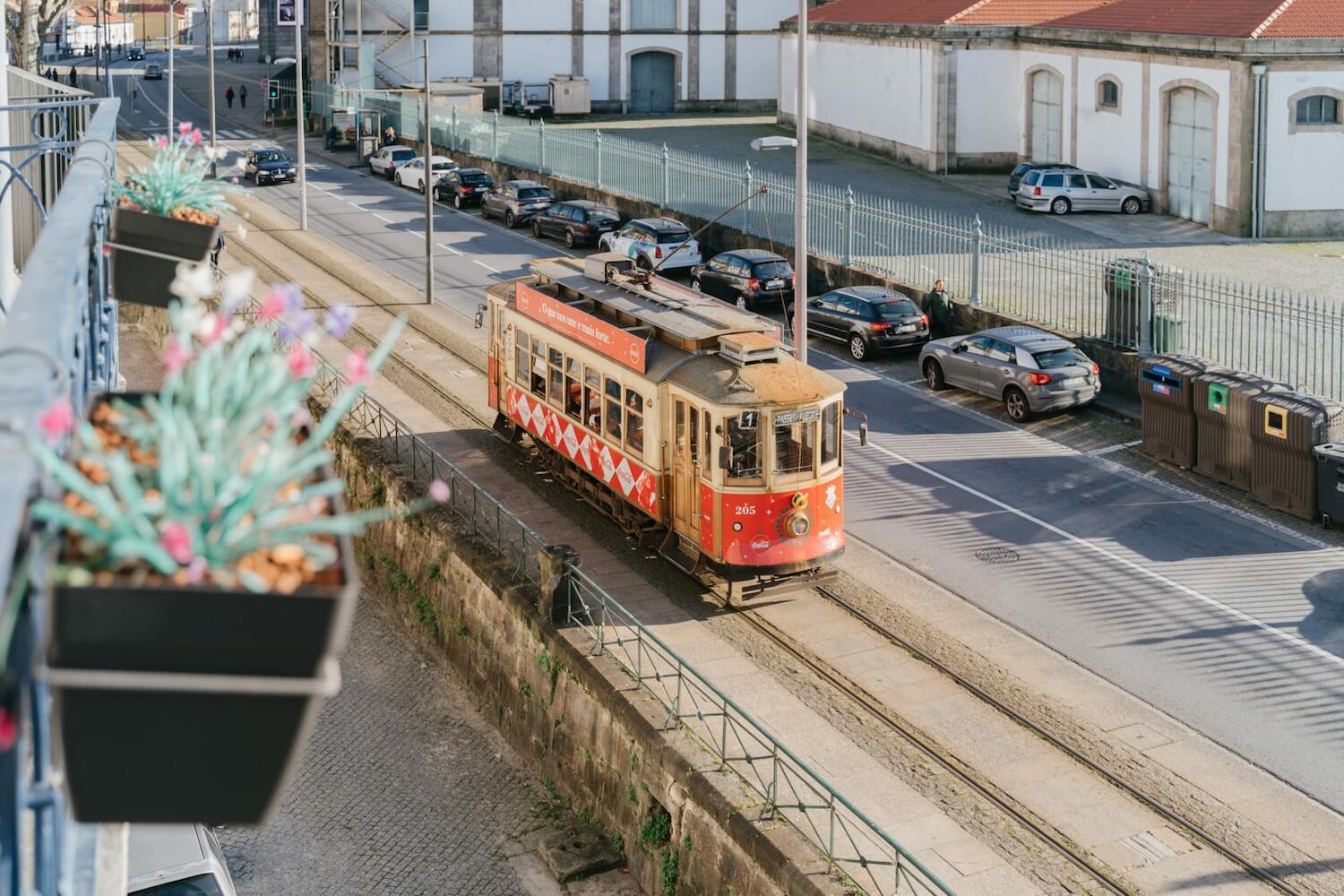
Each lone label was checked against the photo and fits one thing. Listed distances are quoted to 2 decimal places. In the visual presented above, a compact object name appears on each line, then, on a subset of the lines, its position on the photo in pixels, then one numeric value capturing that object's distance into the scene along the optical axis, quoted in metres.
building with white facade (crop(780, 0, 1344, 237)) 42.72
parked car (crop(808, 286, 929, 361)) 34.12
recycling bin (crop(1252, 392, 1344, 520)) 24.14
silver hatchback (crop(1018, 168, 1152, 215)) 47.66
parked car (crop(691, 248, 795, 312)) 38.16
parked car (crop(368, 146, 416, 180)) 61.31
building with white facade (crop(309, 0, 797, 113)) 77.56
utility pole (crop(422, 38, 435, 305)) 37.09
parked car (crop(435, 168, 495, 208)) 54.72
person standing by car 35.34
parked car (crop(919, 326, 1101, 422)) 29.36
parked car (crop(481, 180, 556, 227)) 50.81
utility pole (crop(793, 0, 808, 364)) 26.36
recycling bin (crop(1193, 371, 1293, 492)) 25.34
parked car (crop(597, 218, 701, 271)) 42.22
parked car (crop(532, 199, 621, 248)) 47.38
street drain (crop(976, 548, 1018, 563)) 22.77
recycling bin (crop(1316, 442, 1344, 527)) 23.73
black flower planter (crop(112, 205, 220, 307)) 8.05
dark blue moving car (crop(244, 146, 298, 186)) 60.09
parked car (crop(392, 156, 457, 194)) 57.85
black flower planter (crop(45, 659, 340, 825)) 3.91
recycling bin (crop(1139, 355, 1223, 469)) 26.48
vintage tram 20.44
